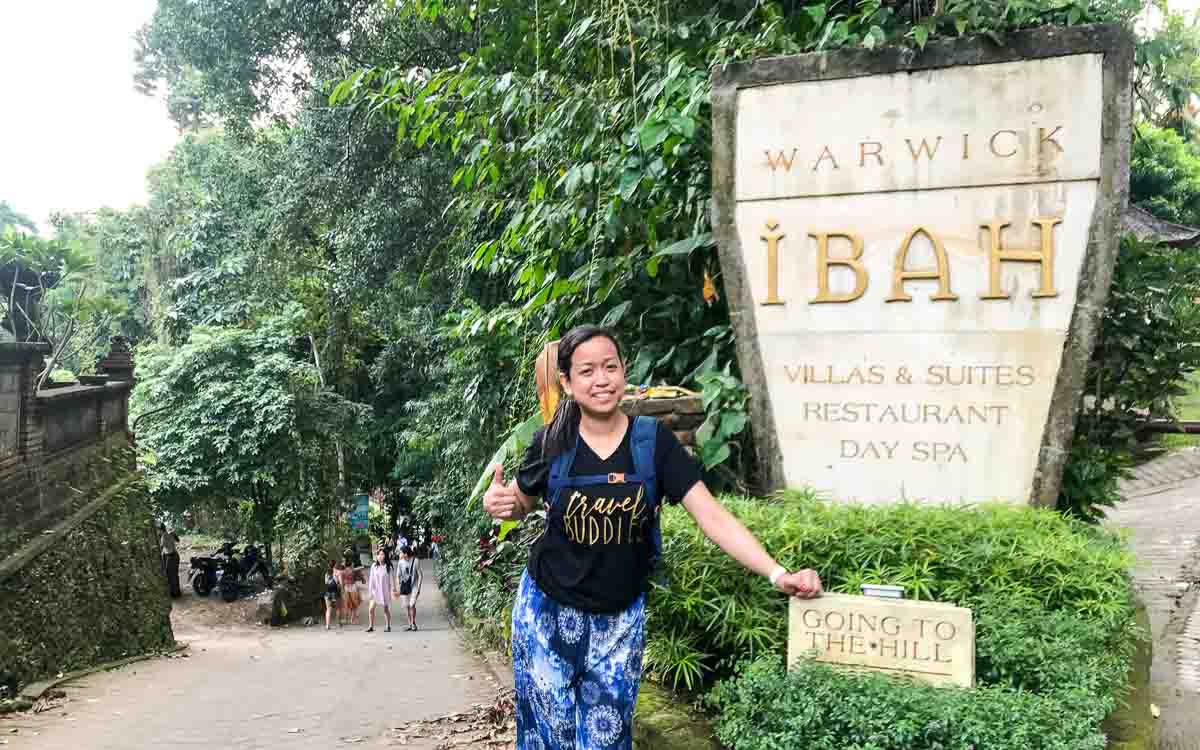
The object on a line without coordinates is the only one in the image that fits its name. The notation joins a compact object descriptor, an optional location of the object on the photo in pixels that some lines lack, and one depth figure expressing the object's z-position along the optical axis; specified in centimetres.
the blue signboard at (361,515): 2480
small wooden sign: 271
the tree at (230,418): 1672
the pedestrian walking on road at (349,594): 1742
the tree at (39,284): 1308
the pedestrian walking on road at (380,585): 1584
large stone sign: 360
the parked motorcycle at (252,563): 1941
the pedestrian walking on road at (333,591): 1705
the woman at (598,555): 261
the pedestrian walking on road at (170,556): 1900
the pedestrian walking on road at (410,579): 1616
